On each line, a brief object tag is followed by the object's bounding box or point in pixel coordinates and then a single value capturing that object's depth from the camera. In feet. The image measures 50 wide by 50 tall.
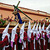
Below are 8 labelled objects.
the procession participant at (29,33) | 13.86
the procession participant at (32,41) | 14.29
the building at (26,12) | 20.66
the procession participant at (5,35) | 10.74
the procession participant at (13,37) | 11.37
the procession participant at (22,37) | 12.63
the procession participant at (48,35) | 17.27
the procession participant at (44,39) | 16.57
